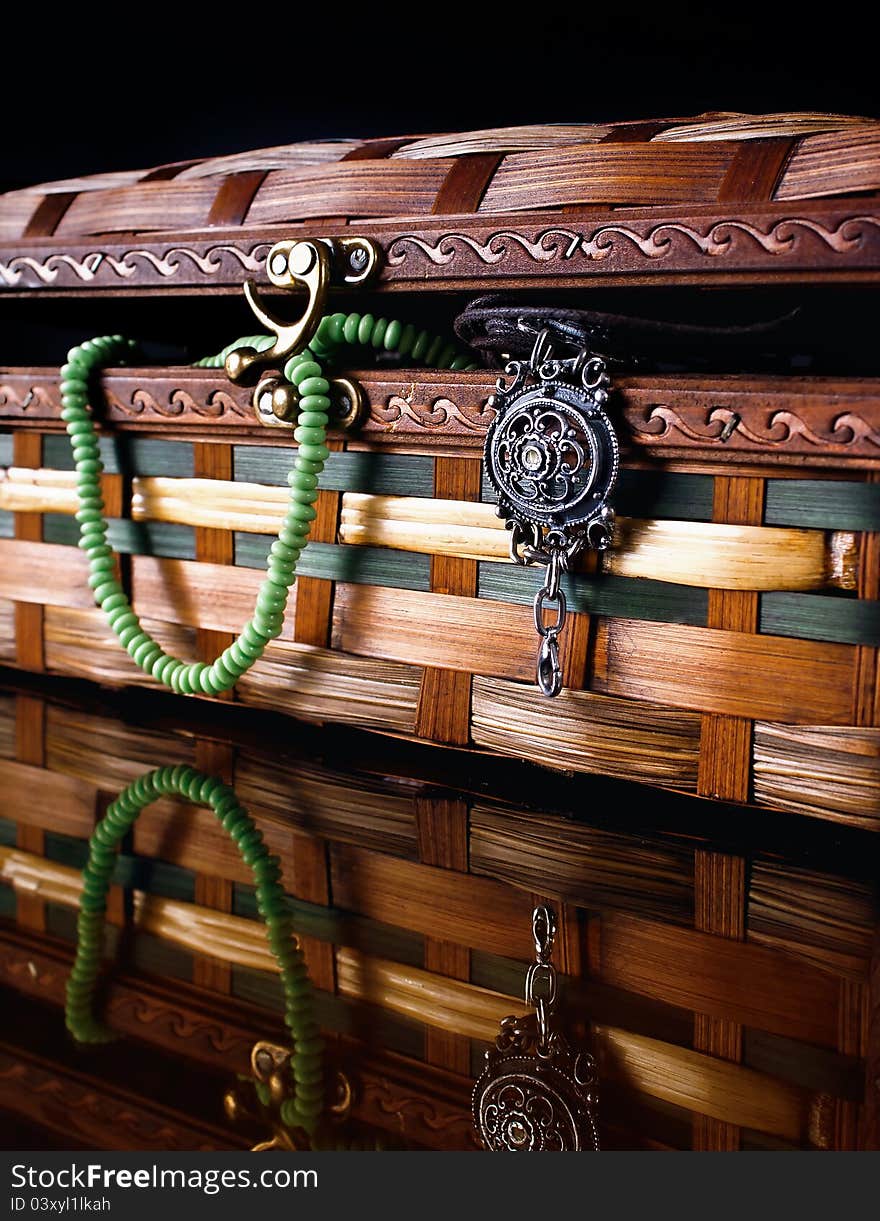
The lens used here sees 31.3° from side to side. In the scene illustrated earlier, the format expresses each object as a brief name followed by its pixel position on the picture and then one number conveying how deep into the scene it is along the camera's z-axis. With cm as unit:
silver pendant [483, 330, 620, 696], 28
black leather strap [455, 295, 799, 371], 28
